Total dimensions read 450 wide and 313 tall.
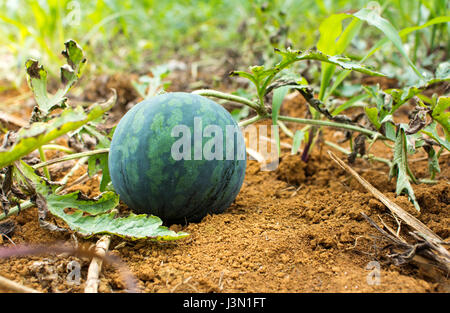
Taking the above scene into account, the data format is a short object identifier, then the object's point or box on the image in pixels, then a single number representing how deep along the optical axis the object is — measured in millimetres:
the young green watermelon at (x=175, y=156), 1285
